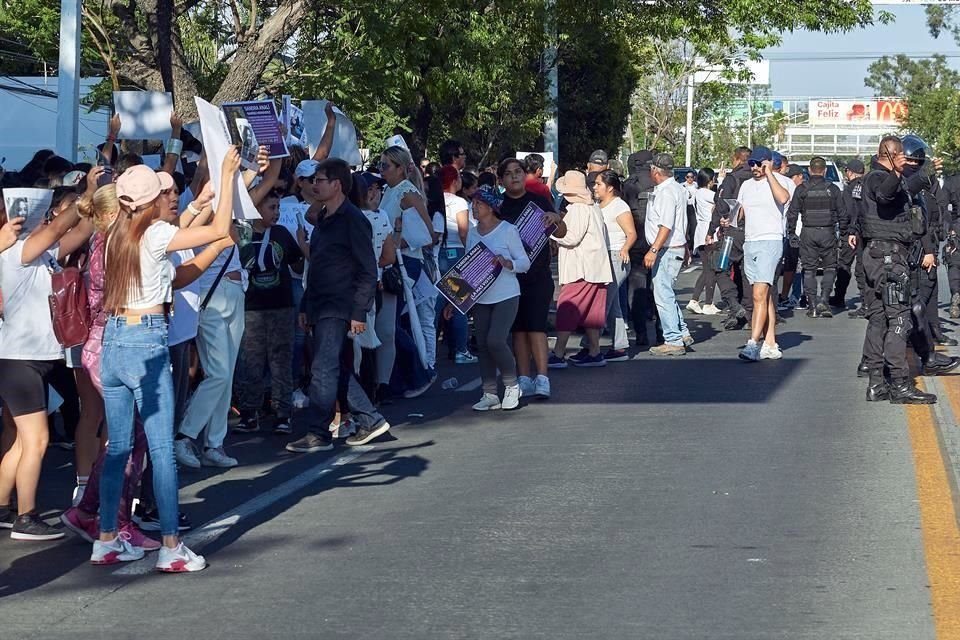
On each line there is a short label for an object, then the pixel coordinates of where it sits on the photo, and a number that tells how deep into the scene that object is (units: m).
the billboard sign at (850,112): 134.52
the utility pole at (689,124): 58.44
